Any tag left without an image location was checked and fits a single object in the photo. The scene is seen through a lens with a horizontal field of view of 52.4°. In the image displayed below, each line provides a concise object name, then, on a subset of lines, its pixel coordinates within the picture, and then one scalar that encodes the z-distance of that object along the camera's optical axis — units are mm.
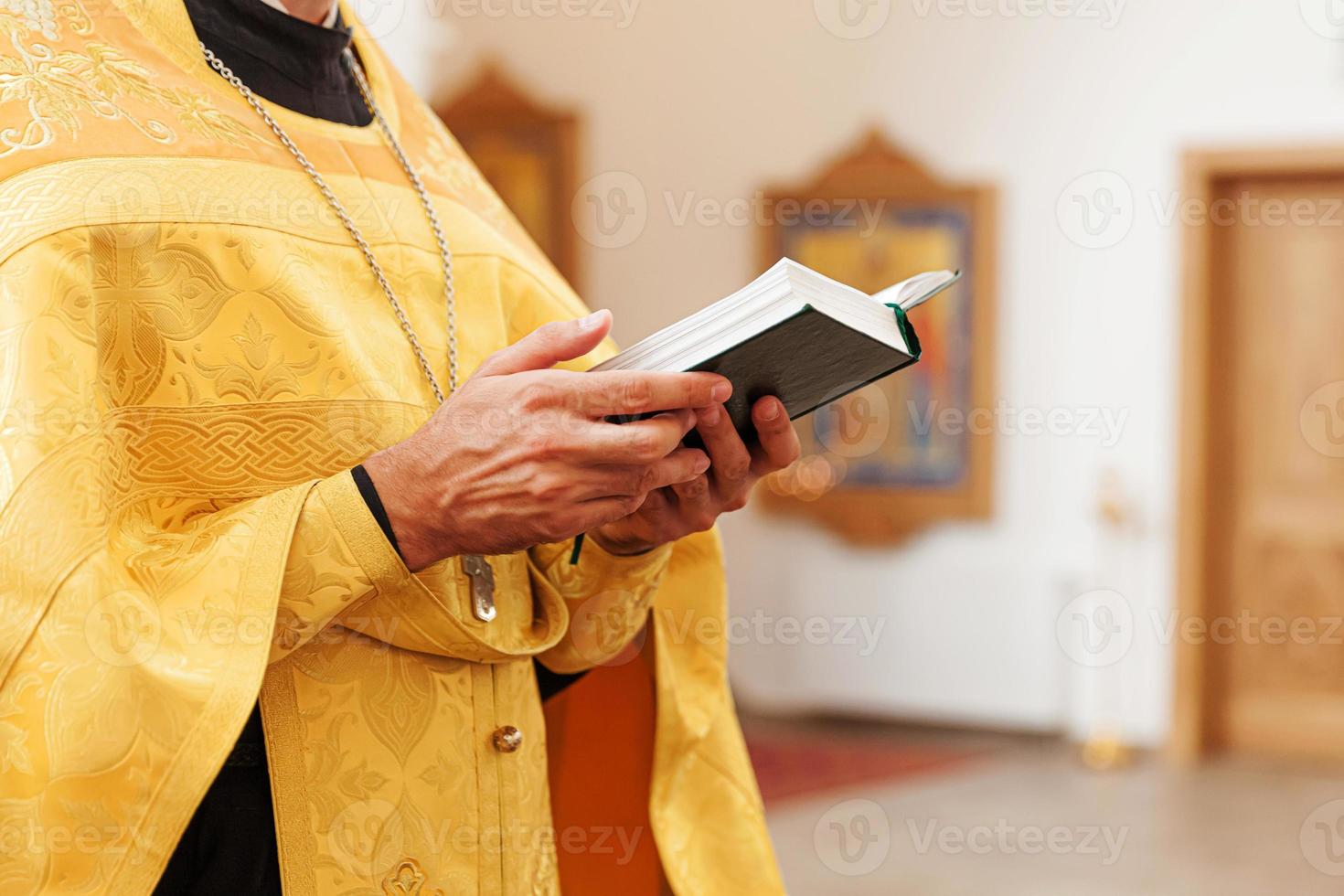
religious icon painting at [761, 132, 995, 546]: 6355
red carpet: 5652
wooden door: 5945
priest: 992
